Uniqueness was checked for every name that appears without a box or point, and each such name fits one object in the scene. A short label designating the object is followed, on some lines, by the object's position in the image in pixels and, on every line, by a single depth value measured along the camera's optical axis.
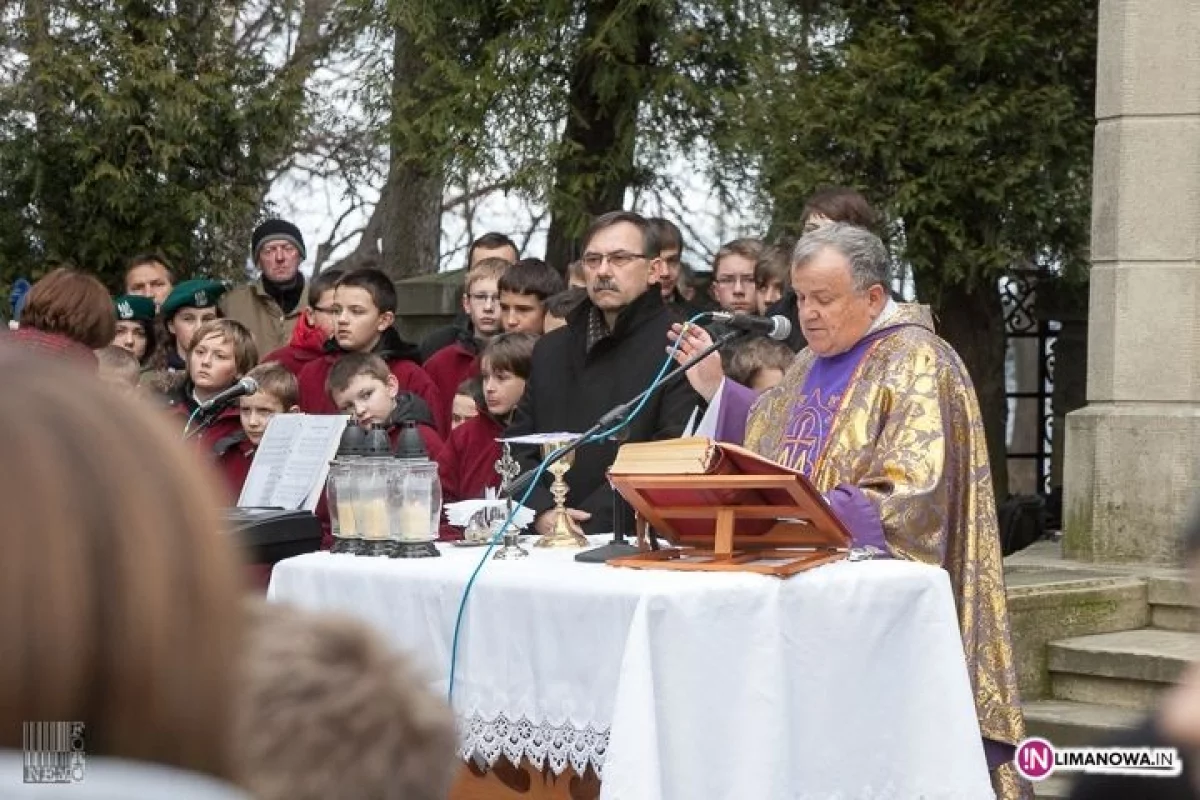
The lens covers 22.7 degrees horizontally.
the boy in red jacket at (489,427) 9.34
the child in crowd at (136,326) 12.37
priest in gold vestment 7.72
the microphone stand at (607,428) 6.77
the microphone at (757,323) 6.70
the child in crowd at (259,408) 9.74
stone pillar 11.03
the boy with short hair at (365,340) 10.56
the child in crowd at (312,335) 11.15
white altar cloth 6.14
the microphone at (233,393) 7.45
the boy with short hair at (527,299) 10.92
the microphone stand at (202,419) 7.57
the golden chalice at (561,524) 7.42
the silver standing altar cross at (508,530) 7.11
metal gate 16.77
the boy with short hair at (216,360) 10.40
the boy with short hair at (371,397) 9.28
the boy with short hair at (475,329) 11.57
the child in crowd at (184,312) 12.38
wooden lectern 6.42
